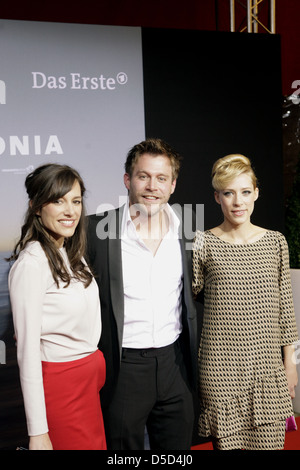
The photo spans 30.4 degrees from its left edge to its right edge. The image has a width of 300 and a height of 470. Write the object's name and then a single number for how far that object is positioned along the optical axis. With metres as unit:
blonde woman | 2.46
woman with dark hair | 1.95
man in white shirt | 2.32
